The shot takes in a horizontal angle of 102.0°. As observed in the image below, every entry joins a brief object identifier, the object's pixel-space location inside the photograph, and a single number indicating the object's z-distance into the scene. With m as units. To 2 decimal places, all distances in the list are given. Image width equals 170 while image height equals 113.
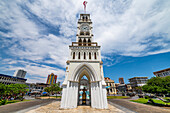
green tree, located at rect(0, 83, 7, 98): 18.89
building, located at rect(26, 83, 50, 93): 69.93
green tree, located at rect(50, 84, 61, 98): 39.12
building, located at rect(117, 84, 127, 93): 75.39
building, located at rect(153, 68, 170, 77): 44.21
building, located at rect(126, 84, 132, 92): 73.25
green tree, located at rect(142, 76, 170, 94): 14.17
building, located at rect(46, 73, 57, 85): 145.88
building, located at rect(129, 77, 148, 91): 69.45
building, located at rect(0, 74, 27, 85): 47.12
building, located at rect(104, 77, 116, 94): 60.25
